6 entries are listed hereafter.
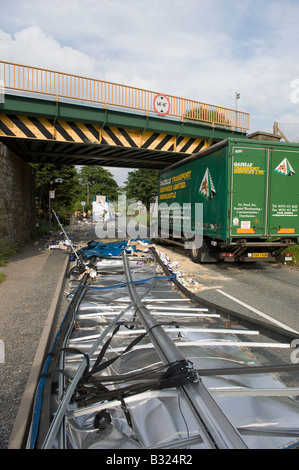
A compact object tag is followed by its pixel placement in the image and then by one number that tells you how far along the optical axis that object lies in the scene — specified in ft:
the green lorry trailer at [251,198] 28.02
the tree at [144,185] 151.94
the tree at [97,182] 285.02
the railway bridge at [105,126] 36.81
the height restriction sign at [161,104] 43.42
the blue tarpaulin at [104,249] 32.04
